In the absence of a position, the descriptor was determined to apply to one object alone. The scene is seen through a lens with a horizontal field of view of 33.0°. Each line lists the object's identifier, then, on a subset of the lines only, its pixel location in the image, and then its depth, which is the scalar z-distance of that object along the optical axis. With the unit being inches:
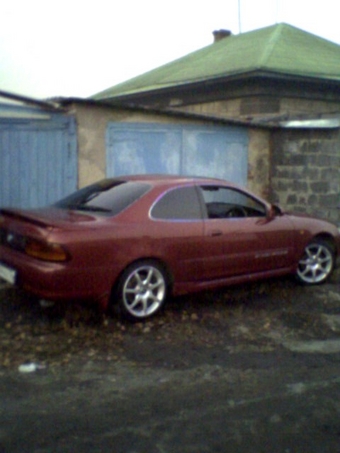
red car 217.5
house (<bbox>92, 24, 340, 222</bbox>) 439.5
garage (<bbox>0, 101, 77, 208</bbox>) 340.8
